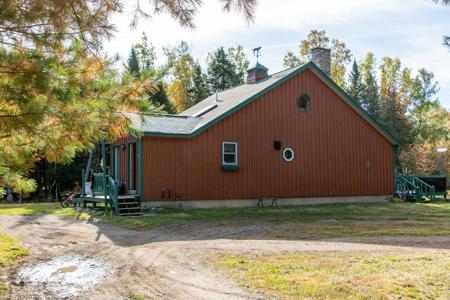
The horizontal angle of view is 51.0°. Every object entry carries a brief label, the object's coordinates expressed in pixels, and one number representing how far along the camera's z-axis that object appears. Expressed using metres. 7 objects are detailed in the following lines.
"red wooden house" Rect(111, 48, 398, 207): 16.00
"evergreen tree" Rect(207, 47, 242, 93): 46.66
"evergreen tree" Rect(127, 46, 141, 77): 37.72
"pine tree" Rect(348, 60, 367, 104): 42.25
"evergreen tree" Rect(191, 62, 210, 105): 45.59
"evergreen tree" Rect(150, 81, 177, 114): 35.06
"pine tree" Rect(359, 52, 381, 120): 40.62
